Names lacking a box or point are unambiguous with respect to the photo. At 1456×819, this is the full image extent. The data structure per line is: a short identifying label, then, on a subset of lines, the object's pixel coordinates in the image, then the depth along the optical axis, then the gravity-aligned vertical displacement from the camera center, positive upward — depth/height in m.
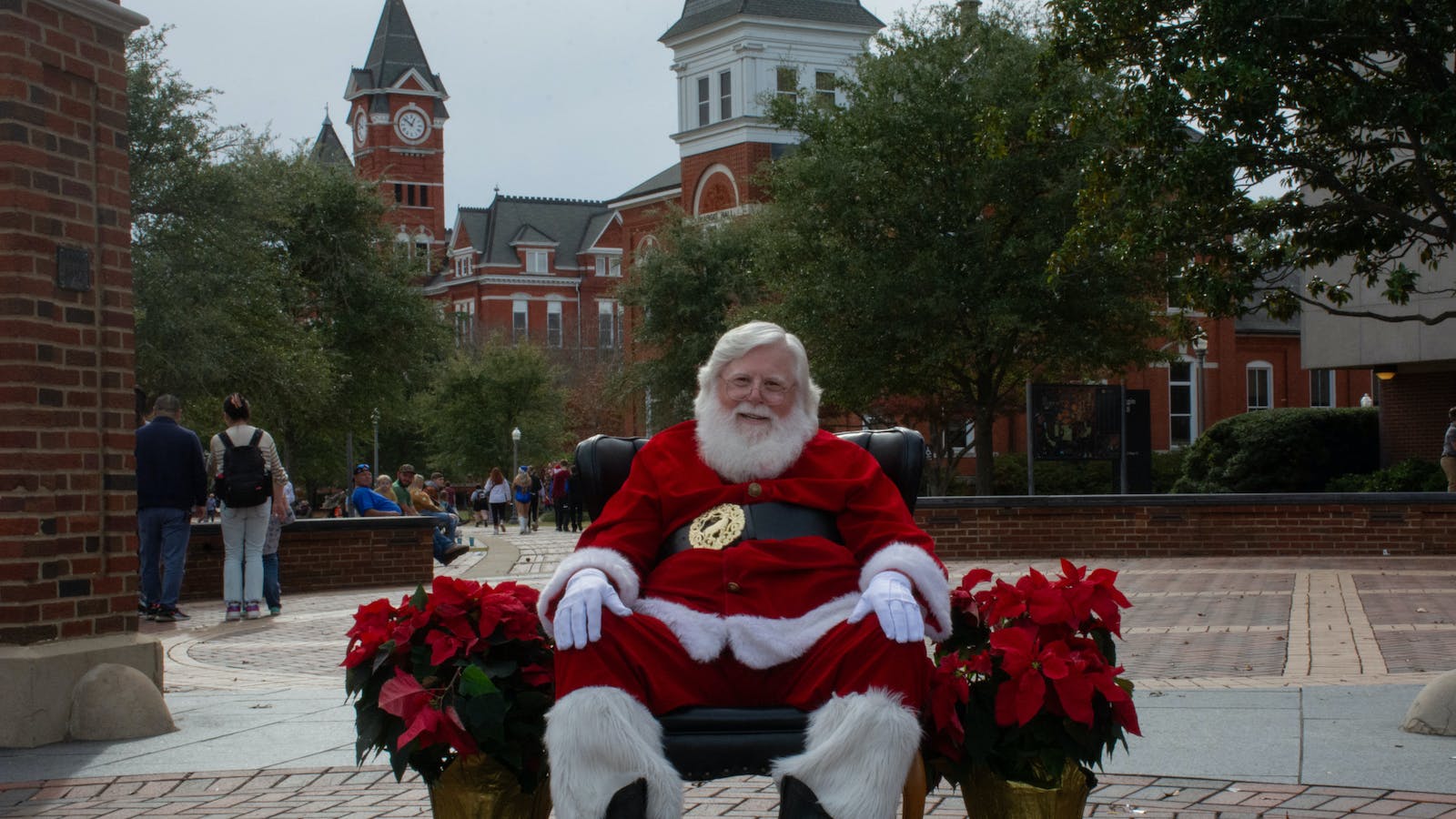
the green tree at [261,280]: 26.66 +3.43
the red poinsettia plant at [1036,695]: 3.84 -0.67
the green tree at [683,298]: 46.09 +4.30
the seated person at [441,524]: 20.11 -1.22
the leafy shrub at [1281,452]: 26.27 -0.41
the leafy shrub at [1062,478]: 35.62 -1.11
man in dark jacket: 11.27 -0.33
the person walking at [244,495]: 11.68 -0.41
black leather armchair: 3.75 -0.76
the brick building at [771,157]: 50.62 +10.46
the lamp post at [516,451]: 50.00 -0.42
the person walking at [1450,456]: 21.47 -0.42
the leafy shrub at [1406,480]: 23.71 -0.83
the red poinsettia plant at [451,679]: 3.95 -0.64
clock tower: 98.62 +21.26
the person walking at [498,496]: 36.97 -1.40
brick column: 6.17 +0.36
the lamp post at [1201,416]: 37.91 +0.45
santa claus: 3.68 -0.44
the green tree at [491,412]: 57.47 +1.06
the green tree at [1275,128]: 11.91 +2.49
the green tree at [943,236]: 26.91 +3.63
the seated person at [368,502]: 18.31 -0.75
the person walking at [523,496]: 35.81 -1.37
